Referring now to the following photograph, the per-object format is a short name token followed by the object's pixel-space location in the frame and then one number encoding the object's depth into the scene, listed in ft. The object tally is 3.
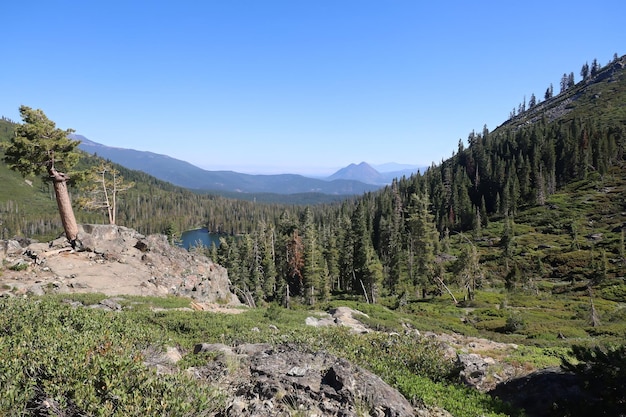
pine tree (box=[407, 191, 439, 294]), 171.83
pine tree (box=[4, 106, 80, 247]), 75.25
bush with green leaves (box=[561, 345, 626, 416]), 26.78
